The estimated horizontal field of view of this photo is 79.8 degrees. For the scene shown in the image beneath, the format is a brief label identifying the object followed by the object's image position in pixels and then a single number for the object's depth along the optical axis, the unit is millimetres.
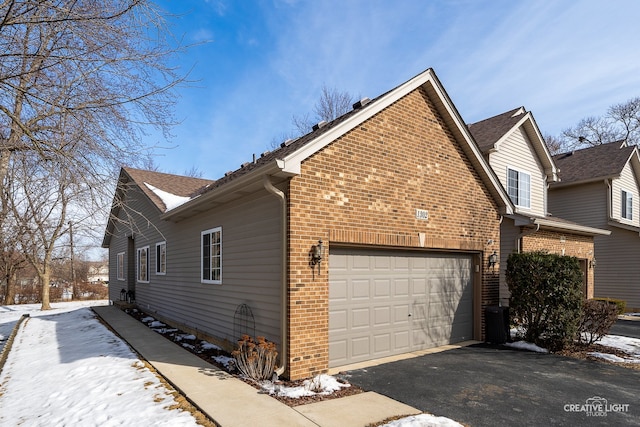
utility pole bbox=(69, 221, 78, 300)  28822
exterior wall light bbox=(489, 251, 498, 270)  9930
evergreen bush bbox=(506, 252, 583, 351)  8672
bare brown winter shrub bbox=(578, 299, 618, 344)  9148
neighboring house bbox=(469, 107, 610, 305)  13495
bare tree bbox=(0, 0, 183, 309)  5066
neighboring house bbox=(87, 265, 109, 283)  41525
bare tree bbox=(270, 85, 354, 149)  27631
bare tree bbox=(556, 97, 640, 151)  32125
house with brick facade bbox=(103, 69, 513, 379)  6578
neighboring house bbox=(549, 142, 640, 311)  17281
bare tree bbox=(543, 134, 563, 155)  35875
